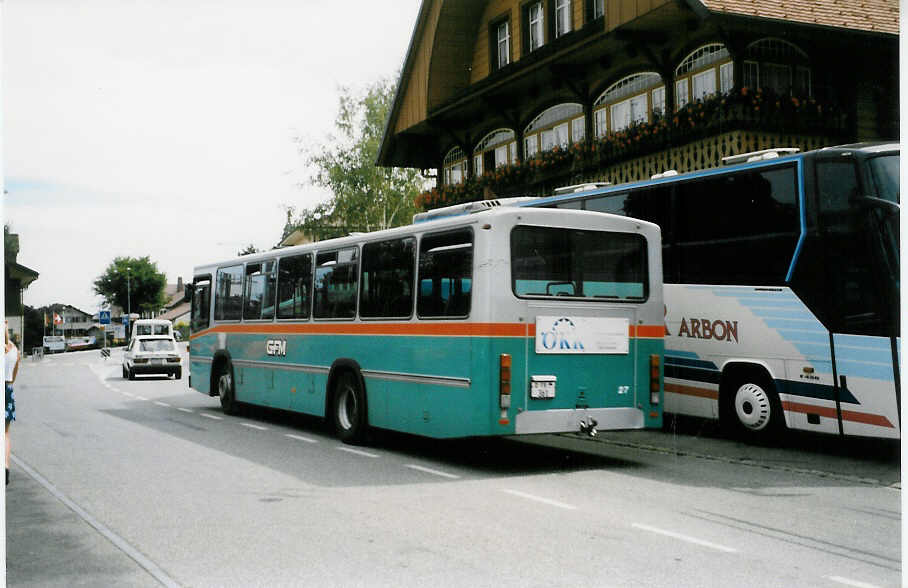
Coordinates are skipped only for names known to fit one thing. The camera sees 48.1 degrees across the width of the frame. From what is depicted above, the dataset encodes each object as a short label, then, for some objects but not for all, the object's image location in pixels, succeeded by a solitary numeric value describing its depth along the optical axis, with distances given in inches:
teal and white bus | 399.9
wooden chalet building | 684.1
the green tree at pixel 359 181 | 1616.6
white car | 1210.6
